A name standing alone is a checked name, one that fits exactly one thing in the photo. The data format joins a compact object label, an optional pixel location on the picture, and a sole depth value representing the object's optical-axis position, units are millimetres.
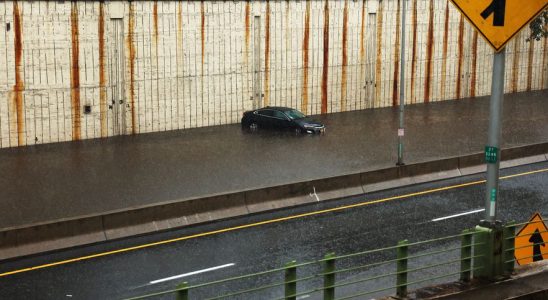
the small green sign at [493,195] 14484
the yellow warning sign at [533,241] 16188
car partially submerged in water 38281
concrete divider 22750
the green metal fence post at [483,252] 14672
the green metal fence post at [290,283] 12627
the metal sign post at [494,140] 14000
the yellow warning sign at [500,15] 13555
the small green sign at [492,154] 14312
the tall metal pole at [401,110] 30656
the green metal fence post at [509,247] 14906
